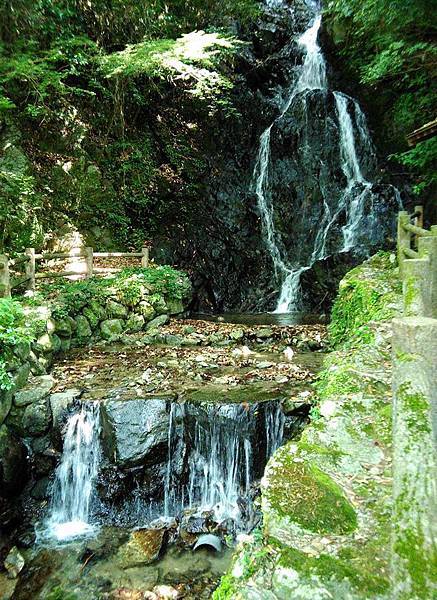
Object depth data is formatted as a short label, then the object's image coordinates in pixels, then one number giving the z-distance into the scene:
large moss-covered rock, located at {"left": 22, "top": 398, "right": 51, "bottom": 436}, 6.16
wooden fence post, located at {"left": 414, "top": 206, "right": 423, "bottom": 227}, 8.04
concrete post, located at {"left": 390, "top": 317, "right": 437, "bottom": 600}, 1.56
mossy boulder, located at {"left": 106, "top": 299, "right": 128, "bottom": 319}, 9.91
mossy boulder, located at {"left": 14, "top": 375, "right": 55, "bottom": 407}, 6.23
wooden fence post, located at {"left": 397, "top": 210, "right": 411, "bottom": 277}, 6.77
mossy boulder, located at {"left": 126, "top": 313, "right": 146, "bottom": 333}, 10.01
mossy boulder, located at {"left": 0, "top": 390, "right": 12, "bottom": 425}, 5.90
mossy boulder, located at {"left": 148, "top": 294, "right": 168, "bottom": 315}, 10.59
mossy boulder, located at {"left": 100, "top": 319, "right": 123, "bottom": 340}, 9.60
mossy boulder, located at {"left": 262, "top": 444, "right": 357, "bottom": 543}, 2.22
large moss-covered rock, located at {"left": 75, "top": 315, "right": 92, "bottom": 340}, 9.23
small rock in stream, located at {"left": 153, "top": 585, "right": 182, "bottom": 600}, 4.27
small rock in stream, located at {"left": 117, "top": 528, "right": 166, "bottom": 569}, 4.79
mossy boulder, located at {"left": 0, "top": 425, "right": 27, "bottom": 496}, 5.66
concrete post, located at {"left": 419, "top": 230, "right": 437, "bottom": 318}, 4.02
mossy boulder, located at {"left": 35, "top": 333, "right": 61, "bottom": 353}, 7.55
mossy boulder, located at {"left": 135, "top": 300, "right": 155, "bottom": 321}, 10.30
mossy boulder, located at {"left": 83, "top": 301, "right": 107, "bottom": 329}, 9.53
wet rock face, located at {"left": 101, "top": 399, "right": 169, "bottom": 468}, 5.88
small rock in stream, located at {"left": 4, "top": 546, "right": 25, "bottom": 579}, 4.66
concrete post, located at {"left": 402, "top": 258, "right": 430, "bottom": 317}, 2.70
